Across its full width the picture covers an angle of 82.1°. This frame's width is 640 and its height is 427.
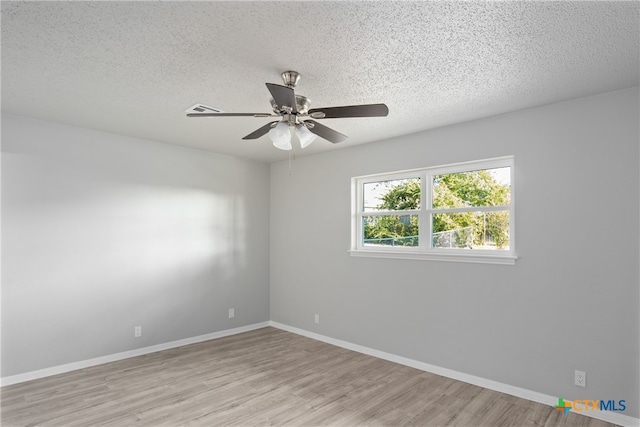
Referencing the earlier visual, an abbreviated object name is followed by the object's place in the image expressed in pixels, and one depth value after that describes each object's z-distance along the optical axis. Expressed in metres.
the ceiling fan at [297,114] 2.21
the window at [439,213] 3.45
